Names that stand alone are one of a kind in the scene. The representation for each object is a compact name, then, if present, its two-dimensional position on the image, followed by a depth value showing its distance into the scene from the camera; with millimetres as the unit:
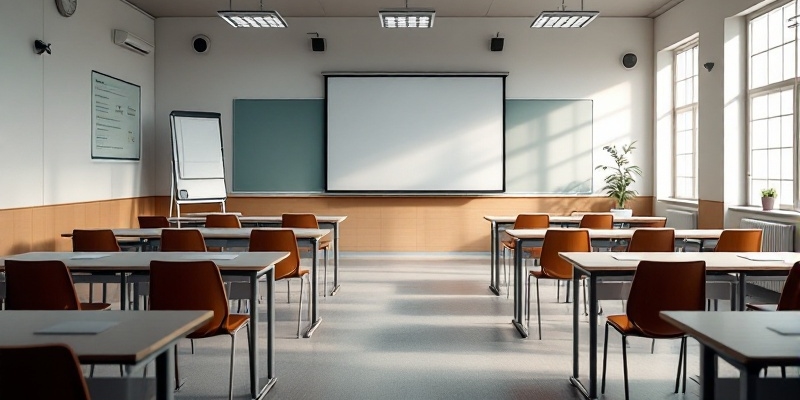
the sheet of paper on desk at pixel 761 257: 4188
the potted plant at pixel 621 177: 10141
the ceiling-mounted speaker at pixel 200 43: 10477
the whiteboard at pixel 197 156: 9641
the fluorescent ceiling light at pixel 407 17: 7727
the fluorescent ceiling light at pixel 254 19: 7965
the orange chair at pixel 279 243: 5473
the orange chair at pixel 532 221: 7094
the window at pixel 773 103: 7312
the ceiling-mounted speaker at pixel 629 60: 10477
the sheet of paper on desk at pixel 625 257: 4152
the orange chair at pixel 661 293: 3557
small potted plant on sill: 7289
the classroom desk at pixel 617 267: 3771
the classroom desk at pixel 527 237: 5535
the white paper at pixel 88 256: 4301
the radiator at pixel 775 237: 6859
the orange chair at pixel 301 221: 7168
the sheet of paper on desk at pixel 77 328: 2268
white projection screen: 10484
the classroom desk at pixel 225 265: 3785
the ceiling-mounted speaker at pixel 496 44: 10391
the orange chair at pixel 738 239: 5145
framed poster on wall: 8578
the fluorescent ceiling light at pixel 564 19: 7934
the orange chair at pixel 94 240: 5426
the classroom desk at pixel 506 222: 7332
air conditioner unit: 9008
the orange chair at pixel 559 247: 5348
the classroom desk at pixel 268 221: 7391
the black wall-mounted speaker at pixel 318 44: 10375
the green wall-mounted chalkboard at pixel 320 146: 10523
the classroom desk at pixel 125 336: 2018
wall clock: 7512
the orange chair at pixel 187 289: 3570
